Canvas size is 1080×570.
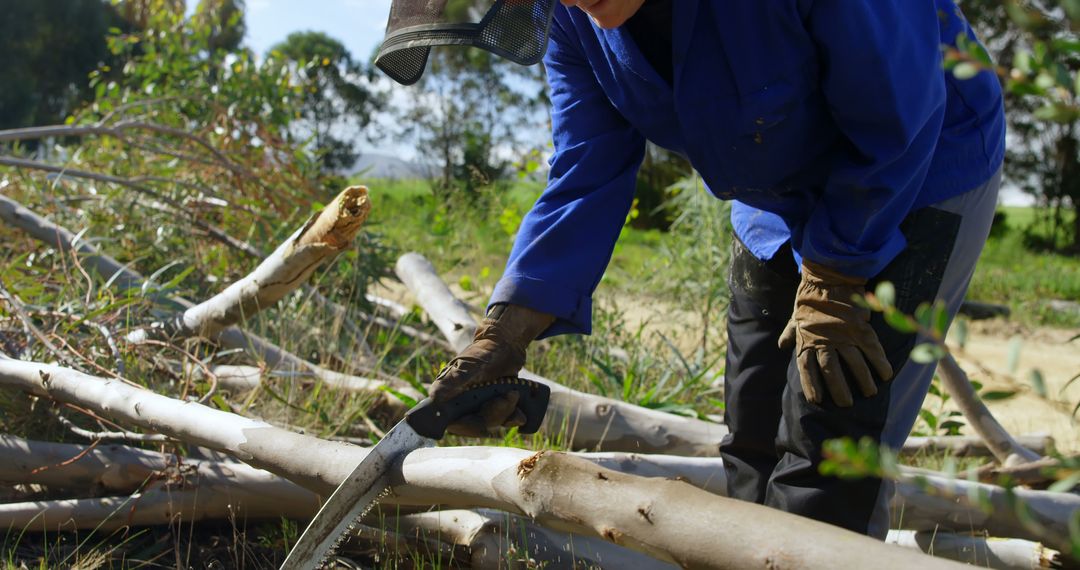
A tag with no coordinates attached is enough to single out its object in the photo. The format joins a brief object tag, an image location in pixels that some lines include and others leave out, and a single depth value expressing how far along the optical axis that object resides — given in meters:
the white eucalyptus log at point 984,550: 2.57
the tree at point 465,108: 14.78
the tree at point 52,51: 20.31
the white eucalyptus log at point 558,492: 1.39
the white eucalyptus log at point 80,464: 2.72
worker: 1.69
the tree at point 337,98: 17.92
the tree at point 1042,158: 12.65
